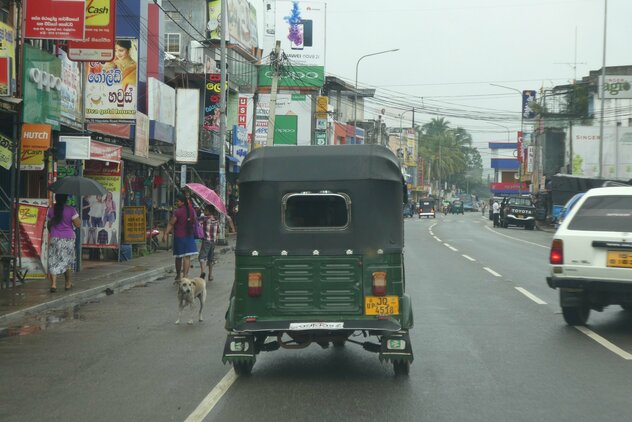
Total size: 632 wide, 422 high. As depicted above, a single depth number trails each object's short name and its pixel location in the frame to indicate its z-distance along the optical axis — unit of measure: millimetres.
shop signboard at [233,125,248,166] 42688
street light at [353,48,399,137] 59488
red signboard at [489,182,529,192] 110919
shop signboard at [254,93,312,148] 69188
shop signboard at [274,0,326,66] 73688
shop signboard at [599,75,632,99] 54375
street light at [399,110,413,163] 111962
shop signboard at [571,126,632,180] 54469
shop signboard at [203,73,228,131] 35938
